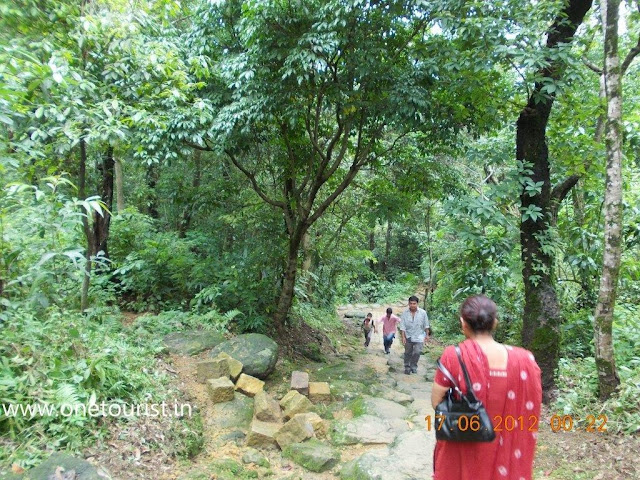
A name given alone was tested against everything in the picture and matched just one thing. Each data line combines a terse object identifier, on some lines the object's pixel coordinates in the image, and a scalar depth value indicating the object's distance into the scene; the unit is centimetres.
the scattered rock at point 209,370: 600
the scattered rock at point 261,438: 498
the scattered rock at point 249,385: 596
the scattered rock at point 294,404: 560
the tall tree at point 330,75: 604
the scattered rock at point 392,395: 654
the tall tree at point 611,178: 436
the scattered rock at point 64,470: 295
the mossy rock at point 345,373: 744
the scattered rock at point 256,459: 459
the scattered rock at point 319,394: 625
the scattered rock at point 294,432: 493
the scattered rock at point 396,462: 408
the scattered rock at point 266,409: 546
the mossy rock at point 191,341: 664
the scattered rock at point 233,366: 621
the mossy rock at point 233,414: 528
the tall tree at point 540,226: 562
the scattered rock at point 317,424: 525
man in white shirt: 805
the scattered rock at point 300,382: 622
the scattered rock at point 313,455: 459
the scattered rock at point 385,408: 587
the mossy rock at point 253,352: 655
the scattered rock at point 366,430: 518
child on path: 1238
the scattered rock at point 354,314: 1806
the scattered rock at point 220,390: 562
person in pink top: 1030
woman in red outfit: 222
